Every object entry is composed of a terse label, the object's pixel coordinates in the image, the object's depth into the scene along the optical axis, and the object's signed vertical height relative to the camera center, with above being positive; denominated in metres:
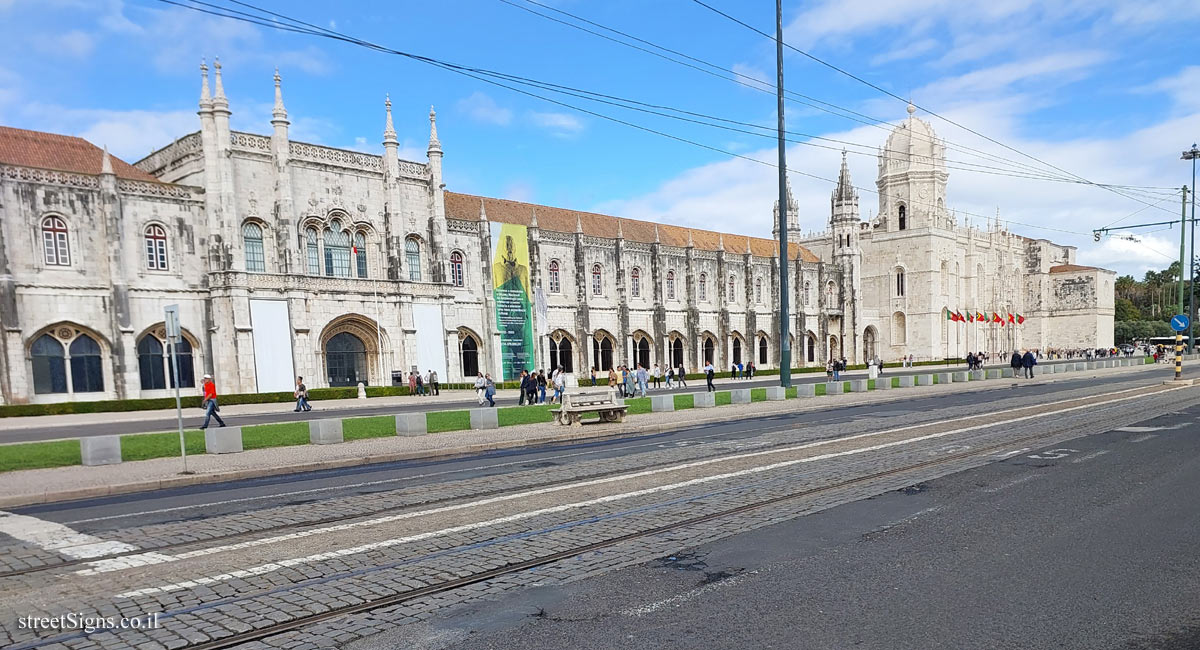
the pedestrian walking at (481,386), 27.38 -3.60
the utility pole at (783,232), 23.11 +1.91
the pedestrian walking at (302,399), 25.84 -3.56
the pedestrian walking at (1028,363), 36.78 -5.05
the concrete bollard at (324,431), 14.88 -2.81
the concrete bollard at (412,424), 16.05 -2.95
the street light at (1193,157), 42.16 +7.05
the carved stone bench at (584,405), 17.45 -2.96
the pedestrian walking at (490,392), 24.00 -3.43
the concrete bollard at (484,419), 17.06 -3.10
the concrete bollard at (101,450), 12.27 -2.48
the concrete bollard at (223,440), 13.71 -2.67
